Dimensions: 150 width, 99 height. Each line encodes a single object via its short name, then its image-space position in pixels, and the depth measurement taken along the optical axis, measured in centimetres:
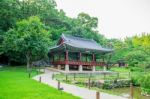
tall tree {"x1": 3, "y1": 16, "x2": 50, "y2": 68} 3020
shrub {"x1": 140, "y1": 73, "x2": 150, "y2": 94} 1970
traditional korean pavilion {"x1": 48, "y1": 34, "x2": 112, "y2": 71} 3639
